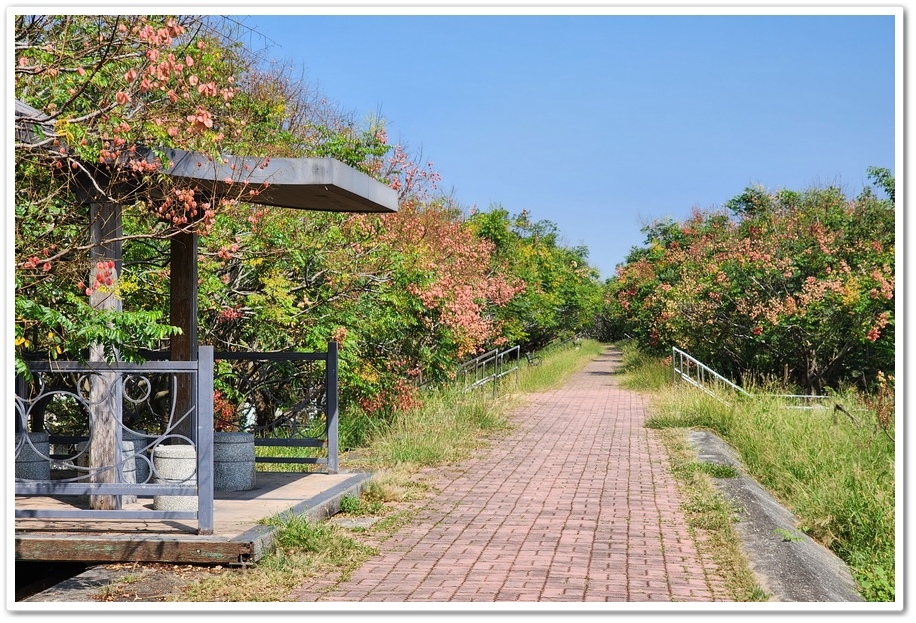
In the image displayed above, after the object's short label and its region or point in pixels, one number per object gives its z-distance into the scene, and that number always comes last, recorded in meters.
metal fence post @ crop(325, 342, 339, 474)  9.99
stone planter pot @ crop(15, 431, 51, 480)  8.08
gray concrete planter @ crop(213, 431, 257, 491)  8.91
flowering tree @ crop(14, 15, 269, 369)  6.51
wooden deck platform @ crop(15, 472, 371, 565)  6.76
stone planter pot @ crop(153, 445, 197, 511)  7.41
